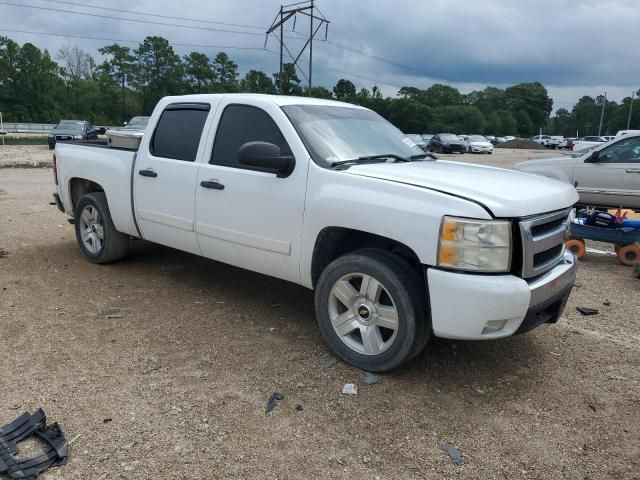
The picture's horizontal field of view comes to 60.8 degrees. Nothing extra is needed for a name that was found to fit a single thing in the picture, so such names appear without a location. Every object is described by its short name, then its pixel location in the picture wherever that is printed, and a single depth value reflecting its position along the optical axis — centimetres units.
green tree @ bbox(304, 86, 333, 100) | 7851
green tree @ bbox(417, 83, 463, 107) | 11573
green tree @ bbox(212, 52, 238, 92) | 9244
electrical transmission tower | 3416
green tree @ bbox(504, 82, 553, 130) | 12775
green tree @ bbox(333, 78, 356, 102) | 10512
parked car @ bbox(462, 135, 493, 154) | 4075
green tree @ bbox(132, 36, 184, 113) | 8956
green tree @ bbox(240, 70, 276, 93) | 8375
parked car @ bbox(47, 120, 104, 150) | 2717
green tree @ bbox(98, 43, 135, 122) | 8850
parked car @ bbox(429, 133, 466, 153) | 3979
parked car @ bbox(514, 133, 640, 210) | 880
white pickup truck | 319
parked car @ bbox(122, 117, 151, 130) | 2267
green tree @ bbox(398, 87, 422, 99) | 11675
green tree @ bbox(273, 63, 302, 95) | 6323
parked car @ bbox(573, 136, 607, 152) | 2344
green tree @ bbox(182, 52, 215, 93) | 9025
